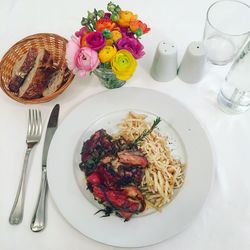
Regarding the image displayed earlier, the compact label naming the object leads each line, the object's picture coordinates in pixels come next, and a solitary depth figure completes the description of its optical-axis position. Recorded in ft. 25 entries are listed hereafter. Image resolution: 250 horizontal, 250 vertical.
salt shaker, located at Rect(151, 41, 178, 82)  2.82
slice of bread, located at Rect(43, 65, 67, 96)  2.92
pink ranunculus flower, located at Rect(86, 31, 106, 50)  2.47
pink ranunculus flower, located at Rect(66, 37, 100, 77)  2.46
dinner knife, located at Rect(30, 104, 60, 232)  2.47
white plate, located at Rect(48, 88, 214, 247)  2.37
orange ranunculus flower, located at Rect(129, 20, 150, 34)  2.60
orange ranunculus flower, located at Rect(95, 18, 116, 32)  2.54
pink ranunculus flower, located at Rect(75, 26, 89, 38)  2.62
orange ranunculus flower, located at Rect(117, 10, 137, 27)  2.59
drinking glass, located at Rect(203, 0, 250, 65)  3.06
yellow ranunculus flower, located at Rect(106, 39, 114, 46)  2.56
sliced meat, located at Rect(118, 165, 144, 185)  2.52
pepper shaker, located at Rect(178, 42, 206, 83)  2.81
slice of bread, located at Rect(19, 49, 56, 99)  2.84
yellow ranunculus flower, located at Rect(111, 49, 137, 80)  2.49
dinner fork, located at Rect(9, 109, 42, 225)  2.50
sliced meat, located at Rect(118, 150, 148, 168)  2.56
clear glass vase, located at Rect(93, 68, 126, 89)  2.76
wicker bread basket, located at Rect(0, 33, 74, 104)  2.95
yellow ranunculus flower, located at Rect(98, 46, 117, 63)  2.48
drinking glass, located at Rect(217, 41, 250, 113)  2.84
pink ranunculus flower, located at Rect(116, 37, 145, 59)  2.55
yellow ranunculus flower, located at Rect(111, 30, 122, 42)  2.54
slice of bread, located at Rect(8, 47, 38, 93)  2.93
